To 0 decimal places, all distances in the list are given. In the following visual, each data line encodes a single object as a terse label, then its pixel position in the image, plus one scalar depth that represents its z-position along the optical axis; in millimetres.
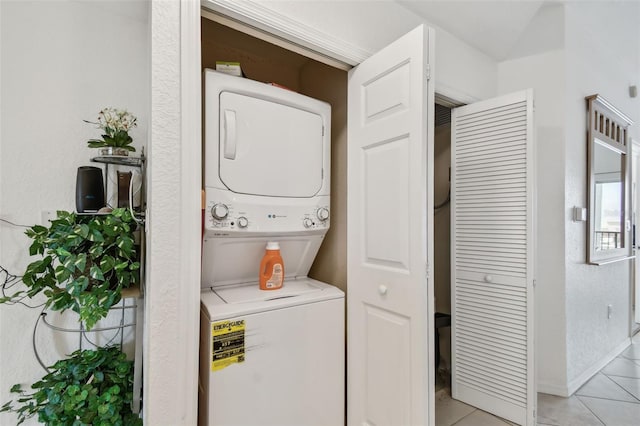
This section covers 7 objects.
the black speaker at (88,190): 1470
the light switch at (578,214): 2412
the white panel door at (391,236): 1283
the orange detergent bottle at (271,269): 1558
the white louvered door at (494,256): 1945
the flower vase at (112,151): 1504
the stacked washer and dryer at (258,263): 1276
